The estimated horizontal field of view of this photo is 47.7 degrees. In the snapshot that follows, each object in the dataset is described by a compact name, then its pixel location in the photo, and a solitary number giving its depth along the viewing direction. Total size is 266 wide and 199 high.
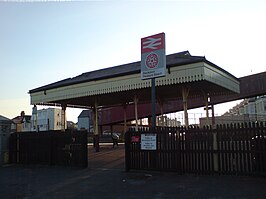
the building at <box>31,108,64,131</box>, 93.44
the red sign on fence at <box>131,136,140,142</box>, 12.39
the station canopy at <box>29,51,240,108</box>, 15.34
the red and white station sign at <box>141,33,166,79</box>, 12.20
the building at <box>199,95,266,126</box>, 38.84
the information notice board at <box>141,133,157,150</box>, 11.88
